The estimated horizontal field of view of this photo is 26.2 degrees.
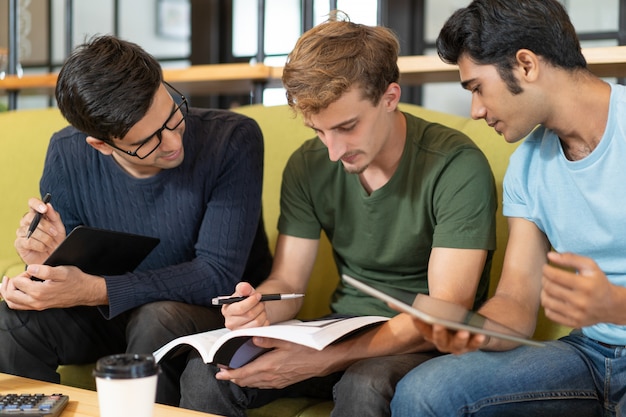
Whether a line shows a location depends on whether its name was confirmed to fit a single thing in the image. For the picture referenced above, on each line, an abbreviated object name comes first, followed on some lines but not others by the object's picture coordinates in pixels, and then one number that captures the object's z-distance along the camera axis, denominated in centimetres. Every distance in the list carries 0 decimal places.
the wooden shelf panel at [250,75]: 321
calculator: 234
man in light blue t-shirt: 253
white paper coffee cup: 212
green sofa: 308
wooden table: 240
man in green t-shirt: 270
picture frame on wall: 760
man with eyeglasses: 287
